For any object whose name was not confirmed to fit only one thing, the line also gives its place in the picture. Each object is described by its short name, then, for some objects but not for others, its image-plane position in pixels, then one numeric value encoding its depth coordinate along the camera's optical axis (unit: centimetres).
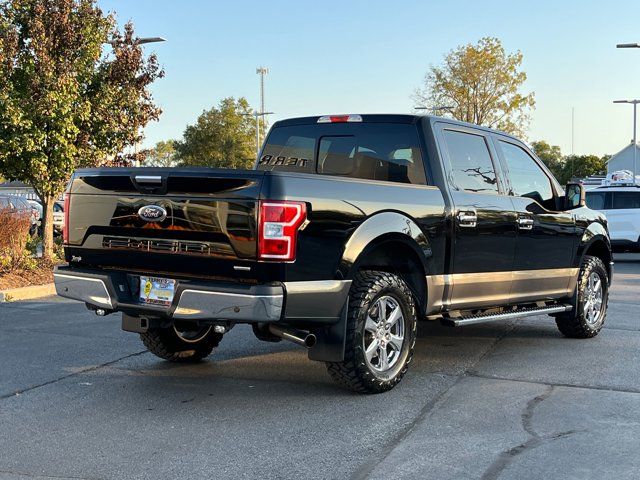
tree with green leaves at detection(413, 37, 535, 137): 4684
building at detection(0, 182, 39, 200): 6451
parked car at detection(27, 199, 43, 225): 2133
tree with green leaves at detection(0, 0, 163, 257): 1239
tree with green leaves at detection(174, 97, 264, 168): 6056
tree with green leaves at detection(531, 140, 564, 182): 9882
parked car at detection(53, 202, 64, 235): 2252
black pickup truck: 467
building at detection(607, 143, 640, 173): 8606
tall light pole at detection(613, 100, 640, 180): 4531
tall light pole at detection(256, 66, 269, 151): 7694
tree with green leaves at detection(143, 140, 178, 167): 10638
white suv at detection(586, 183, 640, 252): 1766
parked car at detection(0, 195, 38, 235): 1288
